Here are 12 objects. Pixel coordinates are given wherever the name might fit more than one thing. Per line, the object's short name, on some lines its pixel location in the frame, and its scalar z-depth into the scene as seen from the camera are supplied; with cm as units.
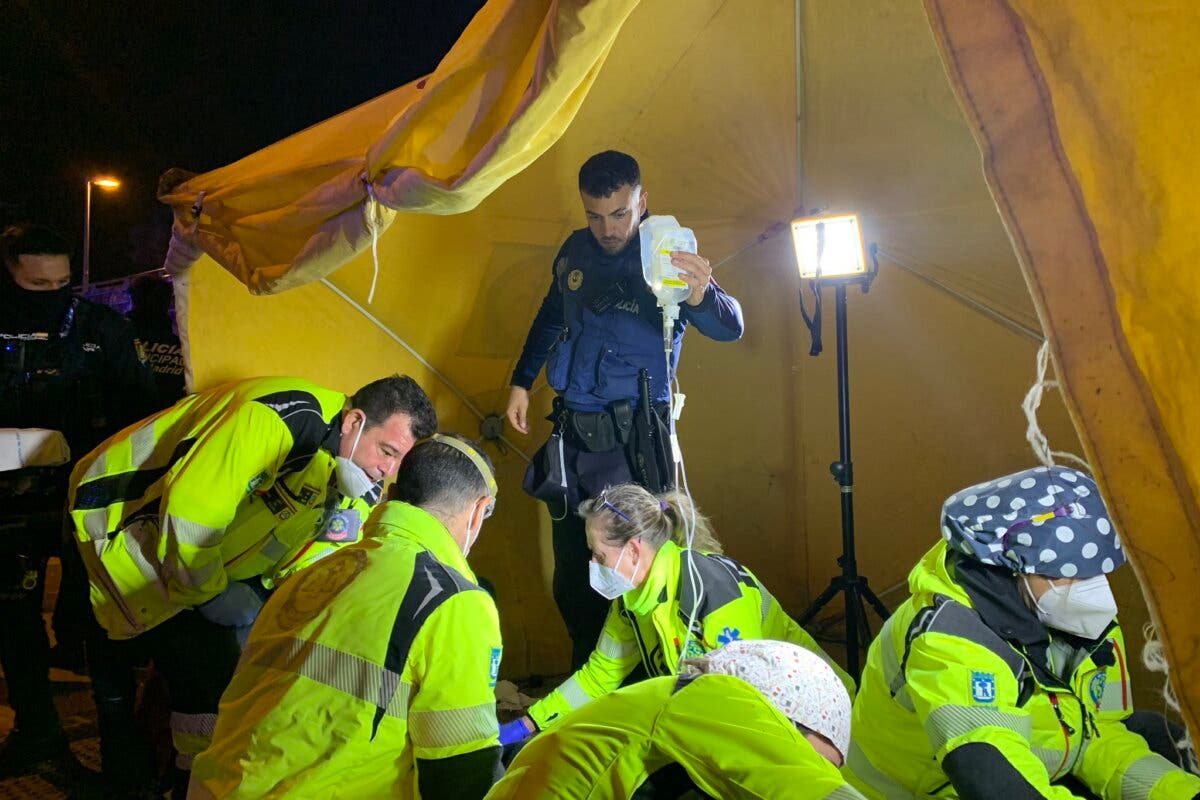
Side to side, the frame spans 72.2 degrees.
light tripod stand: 289
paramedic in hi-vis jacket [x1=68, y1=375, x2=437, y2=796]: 226
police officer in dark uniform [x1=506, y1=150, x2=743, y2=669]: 269
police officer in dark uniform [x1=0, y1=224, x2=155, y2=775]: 298
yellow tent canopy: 185
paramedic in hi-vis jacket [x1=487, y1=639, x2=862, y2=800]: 95
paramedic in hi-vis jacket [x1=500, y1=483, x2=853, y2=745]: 229
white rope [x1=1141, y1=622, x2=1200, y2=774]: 78
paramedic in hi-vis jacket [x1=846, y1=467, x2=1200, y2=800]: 149
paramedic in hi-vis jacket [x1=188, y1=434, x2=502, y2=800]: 136
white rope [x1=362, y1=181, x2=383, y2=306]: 200
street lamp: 925
